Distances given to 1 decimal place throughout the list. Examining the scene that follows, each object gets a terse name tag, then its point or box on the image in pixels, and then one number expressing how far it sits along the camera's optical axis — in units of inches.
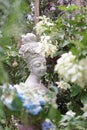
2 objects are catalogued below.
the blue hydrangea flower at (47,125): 58.4
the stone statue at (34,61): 100.3
